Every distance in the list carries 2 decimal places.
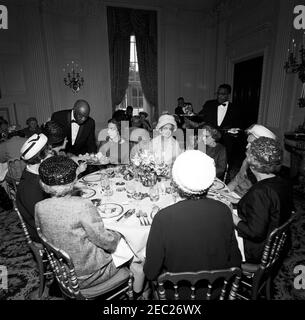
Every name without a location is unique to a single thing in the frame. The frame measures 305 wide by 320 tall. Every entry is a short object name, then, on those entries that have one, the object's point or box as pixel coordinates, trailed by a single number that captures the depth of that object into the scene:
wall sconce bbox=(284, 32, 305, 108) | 4.81
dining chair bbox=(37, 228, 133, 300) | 1.46
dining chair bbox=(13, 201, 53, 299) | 2.00
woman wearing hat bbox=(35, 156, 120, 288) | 1.46
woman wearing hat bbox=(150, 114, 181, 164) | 3.53
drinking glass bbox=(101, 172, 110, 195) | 2.35
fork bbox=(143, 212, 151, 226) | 1.82
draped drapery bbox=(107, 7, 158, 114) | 7.88
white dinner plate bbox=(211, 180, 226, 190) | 2.53
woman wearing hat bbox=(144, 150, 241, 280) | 1.26
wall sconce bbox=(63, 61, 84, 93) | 7.66
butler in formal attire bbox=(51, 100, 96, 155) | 4.20
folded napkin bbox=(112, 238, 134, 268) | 1.86
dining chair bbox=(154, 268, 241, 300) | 1.15
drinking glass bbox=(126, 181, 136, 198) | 2.35
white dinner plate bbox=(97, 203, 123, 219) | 1.95
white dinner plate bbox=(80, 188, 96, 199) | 2.36
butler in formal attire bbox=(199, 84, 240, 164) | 5.23
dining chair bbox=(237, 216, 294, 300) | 1.58
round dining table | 1.83
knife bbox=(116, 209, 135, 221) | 1.93
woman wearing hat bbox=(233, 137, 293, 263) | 1.62
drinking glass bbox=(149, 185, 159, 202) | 2.19
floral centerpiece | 2.45
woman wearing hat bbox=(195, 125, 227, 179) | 3.49
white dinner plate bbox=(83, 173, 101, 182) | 2.82
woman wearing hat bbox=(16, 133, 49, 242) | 1.96
